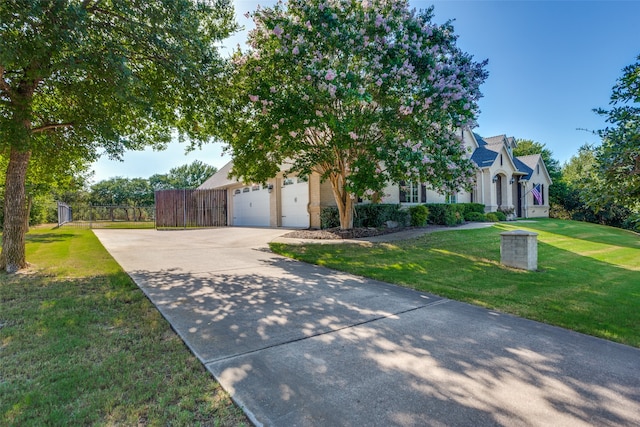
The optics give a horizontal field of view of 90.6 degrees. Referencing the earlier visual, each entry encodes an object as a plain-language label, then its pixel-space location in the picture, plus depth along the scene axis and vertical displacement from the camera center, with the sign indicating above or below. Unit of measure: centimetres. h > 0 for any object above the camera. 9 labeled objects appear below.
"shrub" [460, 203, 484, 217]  1889 -13
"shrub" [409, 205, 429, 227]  1510 -40
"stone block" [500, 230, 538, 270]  725 -105
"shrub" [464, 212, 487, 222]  1855 -66
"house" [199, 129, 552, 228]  1670 +91
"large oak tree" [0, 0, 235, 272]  541 +292
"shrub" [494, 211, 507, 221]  1995 -69
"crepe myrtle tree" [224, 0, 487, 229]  891 +350
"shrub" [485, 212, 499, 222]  1934 -72
